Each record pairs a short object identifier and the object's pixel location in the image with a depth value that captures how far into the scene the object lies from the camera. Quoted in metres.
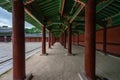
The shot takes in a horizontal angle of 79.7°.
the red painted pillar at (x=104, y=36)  5.65
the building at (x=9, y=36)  24.22
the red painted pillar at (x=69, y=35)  5.93
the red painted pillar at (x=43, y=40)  6.01
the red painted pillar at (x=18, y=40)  2.22
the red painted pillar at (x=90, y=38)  2.36
